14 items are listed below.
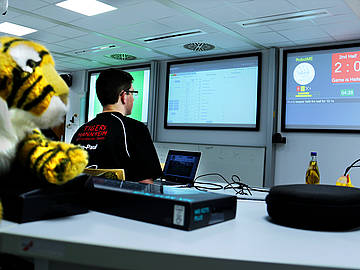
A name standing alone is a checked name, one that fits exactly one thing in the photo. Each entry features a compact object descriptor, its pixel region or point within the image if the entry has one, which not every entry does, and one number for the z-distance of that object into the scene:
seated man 1.95
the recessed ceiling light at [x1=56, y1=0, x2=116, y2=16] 3.41
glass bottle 2.16
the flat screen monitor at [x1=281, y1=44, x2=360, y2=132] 4.19
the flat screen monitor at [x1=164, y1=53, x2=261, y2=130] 4.89
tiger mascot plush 0.60
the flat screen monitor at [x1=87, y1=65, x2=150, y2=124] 5.91
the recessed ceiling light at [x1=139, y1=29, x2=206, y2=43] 4.13
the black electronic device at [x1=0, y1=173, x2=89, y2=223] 0.61
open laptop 2.52
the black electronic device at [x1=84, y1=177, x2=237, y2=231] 0.63
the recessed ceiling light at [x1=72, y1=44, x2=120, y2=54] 4.97
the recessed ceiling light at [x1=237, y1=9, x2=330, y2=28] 3.40
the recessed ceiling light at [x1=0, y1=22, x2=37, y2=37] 4.23
